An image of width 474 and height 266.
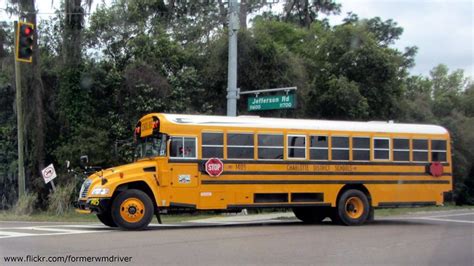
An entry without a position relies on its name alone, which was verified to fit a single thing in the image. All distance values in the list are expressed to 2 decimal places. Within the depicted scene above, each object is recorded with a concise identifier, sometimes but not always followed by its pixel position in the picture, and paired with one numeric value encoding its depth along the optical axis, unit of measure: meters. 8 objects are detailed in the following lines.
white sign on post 23.78
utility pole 23.00
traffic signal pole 24.00
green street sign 21.91
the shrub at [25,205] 23.09
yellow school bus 16.05
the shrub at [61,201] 23.52
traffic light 18.22
